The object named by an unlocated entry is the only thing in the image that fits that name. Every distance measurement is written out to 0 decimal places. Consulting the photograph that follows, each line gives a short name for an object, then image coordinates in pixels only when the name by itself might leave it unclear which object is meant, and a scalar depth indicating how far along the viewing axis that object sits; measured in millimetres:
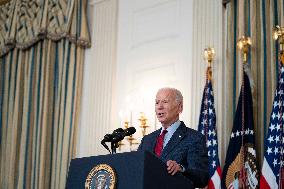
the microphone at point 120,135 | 5008
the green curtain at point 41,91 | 11874
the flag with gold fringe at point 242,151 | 8186
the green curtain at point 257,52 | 8660
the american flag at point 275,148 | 7846
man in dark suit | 5171
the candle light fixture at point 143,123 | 10094
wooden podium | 4454
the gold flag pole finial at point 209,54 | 9349
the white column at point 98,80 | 11279
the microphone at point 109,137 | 5025
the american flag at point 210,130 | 8704
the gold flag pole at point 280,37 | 8252
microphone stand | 5016
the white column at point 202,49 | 9377
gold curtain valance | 12051
